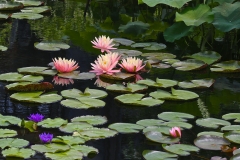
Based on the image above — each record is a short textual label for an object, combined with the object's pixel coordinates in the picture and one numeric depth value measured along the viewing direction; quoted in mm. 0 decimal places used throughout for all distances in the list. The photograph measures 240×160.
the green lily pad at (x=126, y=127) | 4926
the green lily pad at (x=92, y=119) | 5063
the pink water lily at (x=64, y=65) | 6465
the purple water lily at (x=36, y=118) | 4972
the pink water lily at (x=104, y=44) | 7350
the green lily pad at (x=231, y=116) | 5329
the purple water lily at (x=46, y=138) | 4500
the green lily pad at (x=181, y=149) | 4484
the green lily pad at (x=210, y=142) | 4636
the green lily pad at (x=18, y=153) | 4266
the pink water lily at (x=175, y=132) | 4711
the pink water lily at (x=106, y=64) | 6457
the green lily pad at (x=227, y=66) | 6965
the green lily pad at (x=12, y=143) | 4443
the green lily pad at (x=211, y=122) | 5141
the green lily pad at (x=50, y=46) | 7594
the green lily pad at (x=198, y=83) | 6306
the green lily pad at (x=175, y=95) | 5867
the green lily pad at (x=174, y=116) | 5238
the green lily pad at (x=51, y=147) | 4371
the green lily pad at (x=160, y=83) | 6234
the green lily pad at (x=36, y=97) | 5609
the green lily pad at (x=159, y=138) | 4711
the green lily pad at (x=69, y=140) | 4505
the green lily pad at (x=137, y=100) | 5656
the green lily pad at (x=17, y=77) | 6198
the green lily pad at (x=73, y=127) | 4848
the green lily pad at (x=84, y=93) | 5777
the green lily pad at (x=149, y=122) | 5074
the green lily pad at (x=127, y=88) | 6031
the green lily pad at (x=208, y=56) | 7285
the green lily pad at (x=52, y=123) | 4922
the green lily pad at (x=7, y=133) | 4650
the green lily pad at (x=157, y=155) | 4371
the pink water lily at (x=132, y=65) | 6590
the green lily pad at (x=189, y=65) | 6984
